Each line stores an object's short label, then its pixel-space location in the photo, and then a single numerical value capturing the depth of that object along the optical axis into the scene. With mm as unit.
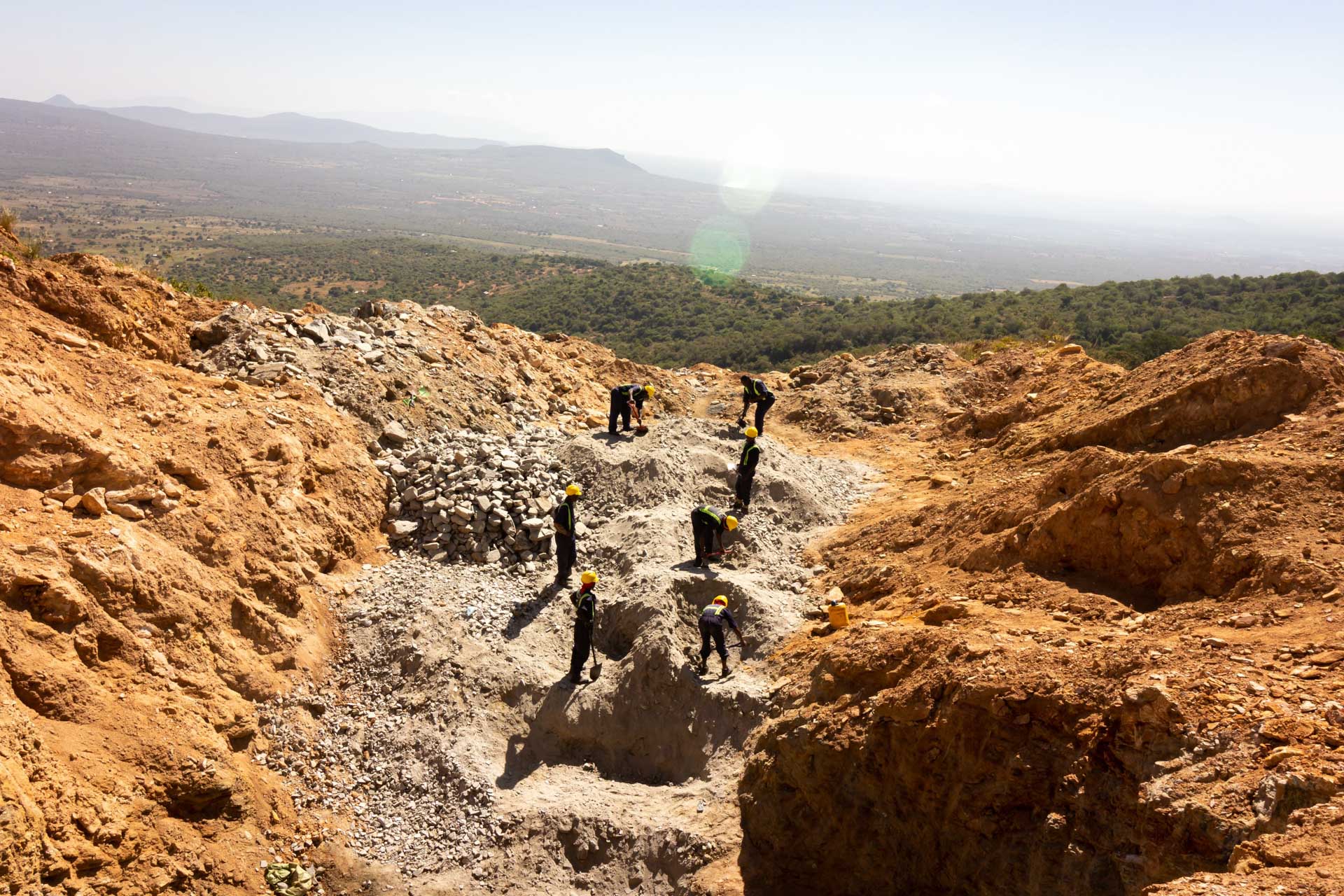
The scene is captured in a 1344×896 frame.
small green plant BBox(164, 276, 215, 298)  13500
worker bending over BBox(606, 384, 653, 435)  12664
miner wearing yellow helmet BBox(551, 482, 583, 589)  9469
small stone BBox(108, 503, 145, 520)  7754
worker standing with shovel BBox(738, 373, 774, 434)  13023
